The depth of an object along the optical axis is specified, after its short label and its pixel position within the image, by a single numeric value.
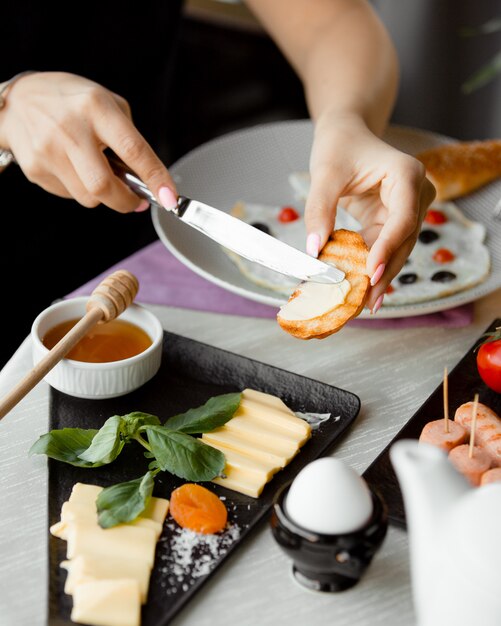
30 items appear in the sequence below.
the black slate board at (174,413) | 1.05
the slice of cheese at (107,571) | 1.03
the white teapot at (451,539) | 0.76
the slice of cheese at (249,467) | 1.23
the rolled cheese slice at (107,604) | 0.98
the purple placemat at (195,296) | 1.74
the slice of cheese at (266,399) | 1.40
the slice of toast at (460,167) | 2.12
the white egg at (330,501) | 0.96
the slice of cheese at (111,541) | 1.07
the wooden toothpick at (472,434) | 1.14
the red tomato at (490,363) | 1.42
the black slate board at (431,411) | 1.17
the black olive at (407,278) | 1.82
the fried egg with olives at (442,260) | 1.79
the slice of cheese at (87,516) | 1.12
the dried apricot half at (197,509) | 1.14
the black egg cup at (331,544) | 0.96
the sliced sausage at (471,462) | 1.17
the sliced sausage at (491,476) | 1.13
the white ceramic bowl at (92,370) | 1.38
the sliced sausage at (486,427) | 1.23
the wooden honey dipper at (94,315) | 1.24
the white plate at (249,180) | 1.85
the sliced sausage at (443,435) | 1.24
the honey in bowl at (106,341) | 1.45
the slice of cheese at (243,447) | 1.27
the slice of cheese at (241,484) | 1.21
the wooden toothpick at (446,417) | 1.23
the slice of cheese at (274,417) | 1.33
